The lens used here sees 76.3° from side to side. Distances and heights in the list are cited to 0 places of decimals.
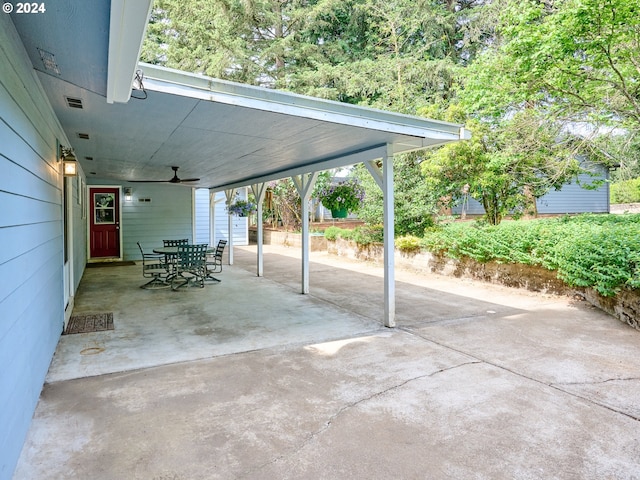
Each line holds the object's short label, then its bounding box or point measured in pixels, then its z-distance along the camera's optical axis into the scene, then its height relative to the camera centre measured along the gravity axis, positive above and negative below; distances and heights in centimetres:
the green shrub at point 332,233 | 1254 -27
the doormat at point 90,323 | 474 -123
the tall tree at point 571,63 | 570 +267
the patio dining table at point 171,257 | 728 -62
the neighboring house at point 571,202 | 1758 +100
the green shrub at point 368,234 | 1088 -27
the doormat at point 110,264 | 1073 -110
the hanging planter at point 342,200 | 753 +45
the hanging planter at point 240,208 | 1037 +40
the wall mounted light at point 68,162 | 466 +70
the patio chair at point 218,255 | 815 -65
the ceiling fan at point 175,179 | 764 +91
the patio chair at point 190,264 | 724 -73
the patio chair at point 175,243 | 970 -47
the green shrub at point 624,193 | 1894 +160
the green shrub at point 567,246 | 502 -32
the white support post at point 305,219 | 691 +9
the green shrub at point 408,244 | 928 -44
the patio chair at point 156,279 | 761 -112
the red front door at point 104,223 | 1138 +1
